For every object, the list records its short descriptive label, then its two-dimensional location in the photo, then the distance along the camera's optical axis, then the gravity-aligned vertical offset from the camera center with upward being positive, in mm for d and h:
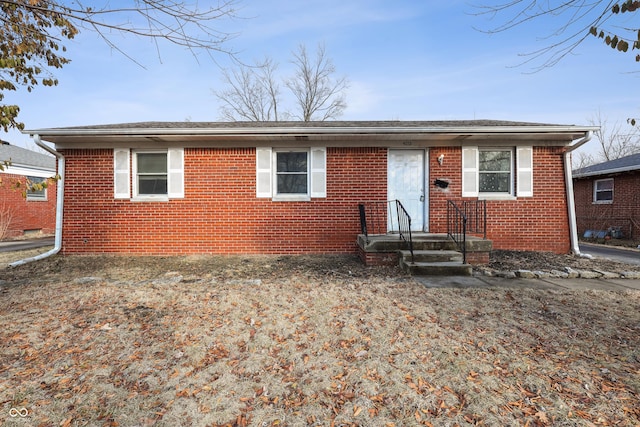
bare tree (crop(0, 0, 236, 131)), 3207 +2141
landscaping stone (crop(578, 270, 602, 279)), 5504 -973
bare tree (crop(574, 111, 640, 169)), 29416 +6079
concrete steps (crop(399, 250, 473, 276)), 5523 -798
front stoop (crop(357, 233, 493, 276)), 5852 -632
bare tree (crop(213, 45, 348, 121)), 27297 +9783
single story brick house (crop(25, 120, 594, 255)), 7504 +490
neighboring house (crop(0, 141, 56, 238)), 13234 +700
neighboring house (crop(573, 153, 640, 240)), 12500 +754
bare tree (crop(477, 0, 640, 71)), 2754 +1723
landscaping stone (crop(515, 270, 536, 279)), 5453 -948
